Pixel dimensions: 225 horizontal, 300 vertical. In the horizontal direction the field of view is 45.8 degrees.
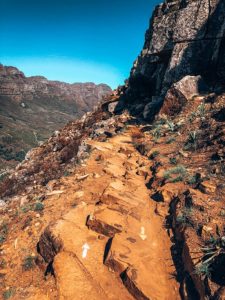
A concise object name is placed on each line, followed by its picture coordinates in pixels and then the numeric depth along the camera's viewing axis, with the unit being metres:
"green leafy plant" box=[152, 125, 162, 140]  15.84
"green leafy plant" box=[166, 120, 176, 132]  15.44
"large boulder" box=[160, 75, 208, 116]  17.28
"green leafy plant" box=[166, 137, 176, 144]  14.11
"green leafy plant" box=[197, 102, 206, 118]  15.30
